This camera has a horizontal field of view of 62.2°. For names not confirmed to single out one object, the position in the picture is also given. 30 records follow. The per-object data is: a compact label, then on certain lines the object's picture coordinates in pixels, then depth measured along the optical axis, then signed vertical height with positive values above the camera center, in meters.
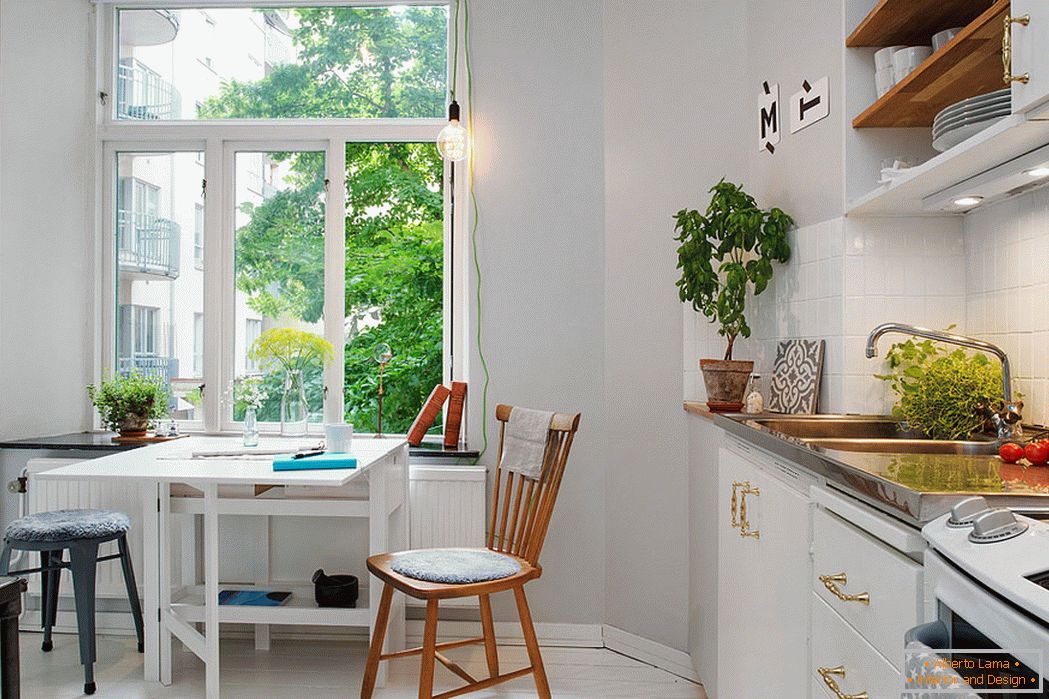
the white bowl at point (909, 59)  2.20 +0.74
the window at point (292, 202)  3.91 +0.67
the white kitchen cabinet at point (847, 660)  1.24 -0.49
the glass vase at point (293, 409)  3.69 -0.26
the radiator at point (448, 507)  3.55 -0.65
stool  3.01 -0.68
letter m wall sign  2.96 +0.81
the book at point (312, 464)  2.86 -0.38
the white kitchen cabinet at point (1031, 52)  1.38 +0.49
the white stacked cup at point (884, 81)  2.28 +0.71
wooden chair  2.62 -0.72
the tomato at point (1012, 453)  1.58 -0.19
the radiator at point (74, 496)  3.56 -0.61
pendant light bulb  3.49 +0.85
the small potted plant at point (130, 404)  3.69 -0.24
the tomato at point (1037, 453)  1.54 -0.18
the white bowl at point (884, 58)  2.28 +0.77
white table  2.77 -0.58
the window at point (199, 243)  3.99 +0.48
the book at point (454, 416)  3.64 -0.28
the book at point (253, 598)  3.34 -0.98
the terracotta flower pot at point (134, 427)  3.69 -0.33
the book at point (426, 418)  3.62 -0.29
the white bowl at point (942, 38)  2.14 +0.77
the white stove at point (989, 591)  0.79 -0.25
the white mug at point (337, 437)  3.23 -0.33
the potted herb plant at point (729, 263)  2.81 +0.30
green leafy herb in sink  1.98 -0.10
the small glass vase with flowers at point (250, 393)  3.77 -0.20
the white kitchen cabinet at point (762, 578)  1.73 -0.52
